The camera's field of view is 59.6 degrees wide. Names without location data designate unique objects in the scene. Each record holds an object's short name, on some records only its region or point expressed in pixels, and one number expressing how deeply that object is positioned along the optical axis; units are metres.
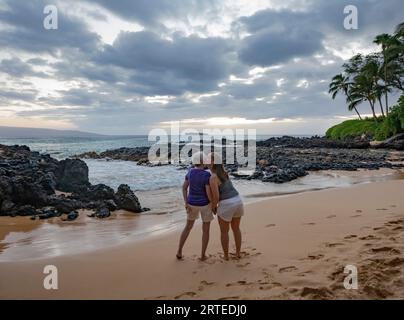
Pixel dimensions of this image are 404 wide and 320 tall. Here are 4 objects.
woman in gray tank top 5.19
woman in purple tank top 5.18
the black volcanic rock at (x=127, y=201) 9.76
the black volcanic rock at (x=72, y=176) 12.45
